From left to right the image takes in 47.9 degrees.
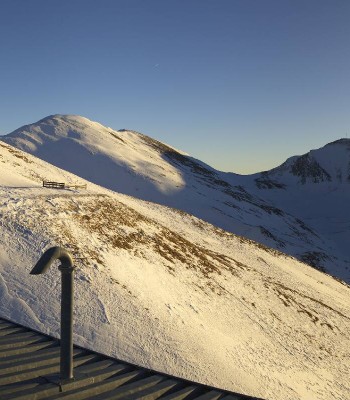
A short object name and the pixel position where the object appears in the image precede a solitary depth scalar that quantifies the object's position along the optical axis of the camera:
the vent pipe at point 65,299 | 6.70
